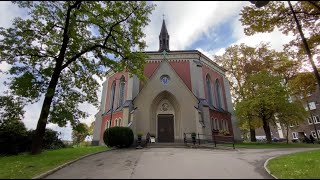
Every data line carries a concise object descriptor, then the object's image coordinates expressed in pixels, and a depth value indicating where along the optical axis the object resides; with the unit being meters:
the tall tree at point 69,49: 9.01
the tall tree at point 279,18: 7.57
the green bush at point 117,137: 12.33
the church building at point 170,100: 16.86
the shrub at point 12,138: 11.15
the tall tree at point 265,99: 16.92
